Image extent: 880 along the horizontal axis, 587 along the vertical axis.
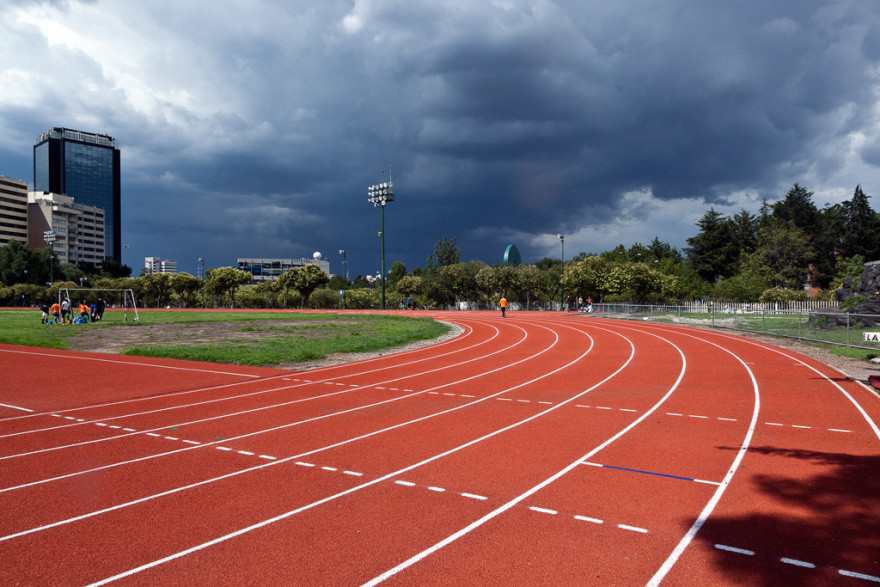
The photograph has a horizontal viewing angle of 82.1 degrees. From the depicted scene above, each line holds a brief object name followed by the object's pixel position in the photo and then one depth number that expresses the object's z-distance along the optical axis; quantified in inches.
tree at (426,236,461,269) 3577.8
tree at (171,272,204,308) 3004.4
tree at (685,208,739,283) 2942.9
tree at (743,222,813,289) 2279.8
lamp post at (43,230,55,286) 3538.9
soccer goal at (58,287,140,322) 2923.2
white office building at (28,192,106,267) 5236.2
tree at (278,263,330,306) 2709.2
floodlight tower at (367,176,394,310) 2344.1
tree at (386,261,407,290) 3484.3
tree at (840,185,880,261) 2475.4
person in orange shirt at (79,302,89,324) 1279.8
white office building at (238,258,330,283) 7155.5
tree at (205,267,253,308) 2770.7
